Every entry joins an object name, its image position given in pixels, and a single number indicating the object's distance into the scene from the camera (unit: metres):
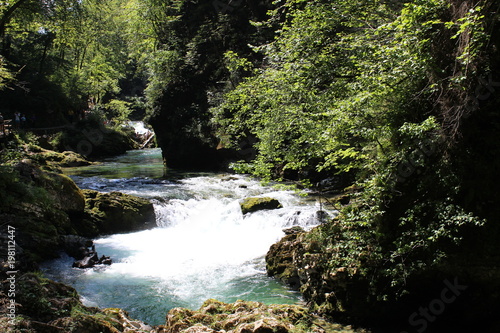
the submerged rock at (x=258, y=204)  13.17
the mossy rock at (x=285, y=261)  8.23
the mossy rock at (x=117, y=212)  12.60
